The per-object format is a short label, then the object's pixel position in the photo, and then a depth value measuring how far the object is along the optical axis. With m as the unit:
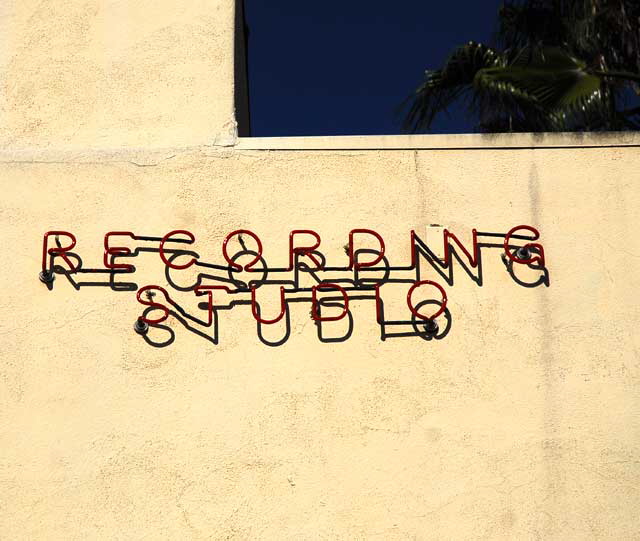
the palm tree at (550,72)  9.09
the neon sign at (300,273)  6.65
